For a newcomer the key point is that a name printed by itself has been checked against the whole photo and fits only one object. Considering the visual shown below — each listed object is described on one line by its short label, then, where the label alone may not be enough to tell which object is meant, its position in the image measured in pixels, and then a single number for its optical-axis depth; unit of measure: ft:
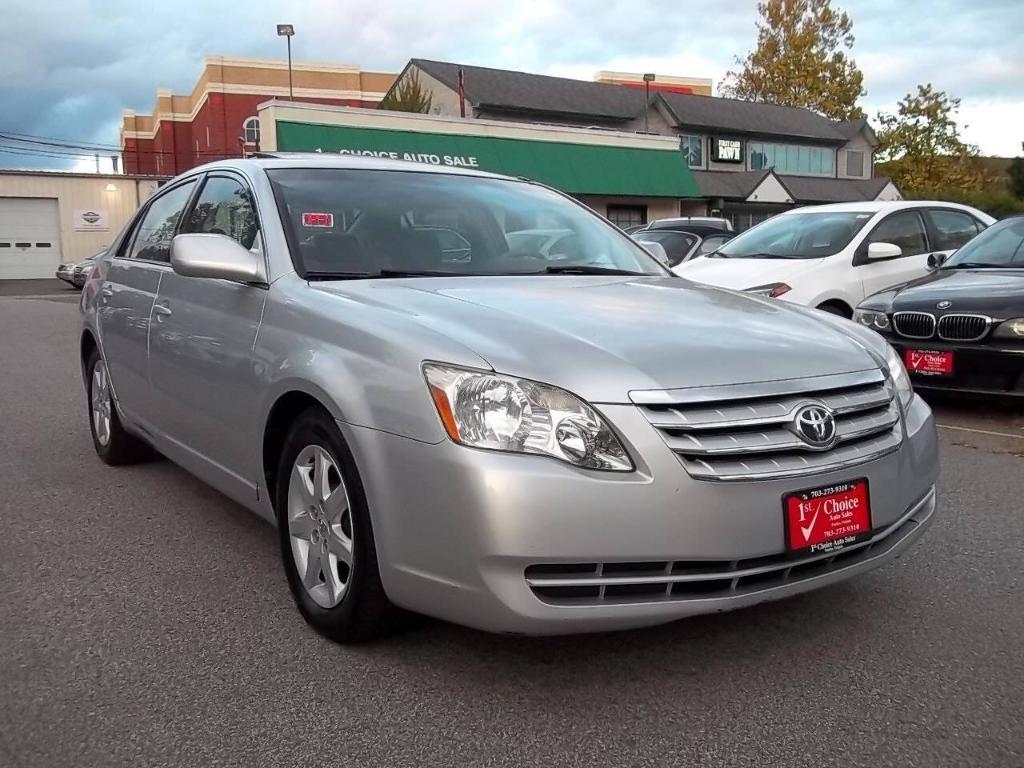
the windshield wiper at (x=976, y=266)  25.22
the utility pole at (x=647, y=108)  143.74
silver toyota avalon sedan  8.52
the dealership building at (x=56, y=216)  129.39
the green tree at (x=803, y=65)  204.33
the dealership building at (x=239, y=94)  159.02
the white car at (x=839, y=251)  27.94
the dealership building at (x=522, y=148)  95.76
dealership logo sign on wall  132.57
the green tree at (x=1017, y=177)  165.68
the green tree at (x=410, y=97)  126.21
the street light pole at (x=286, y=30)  130.62
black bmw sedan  21.39
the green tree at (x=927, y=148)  194.59
